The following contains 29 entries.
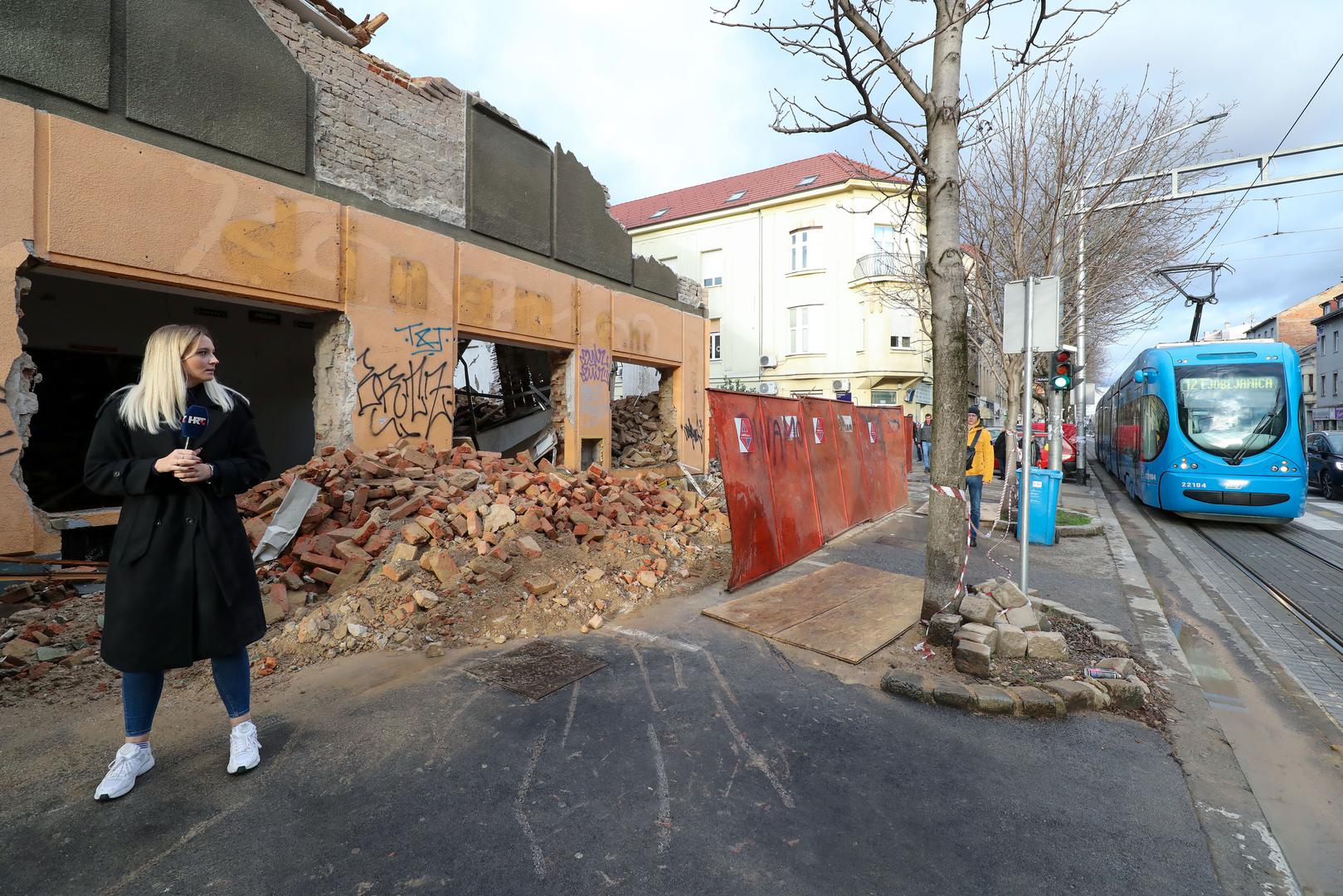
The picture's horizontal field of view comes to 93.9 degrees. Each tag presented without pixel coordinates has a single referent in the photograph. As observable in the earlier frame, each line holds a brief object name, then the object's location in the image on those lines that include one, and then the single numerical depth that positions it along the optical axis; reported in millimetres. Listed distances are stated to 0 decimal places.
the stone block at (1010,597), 4867
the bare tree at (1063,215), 10477
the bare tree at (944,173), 4777
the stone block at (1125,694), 3934
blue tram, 10820
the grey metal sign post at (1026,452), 5382
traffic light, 7969
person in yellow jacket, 9516
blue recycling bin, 8938
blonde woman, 2744
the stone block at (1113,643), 4621
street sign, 5656
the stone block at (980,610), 4613
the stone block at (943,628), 4652
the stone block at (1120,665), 4188
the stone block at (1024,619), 4578
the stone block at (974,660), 4207
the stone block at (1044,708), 3805
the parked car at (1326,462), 15898
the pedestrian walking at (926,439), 23878
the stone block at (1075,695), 3881
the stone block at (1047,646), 4348
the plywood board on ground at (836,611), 4945
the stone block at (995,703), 3828
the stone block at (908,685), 3992
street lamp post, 10320
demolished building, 5555
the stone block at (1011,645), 4387
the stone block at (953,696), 3898
